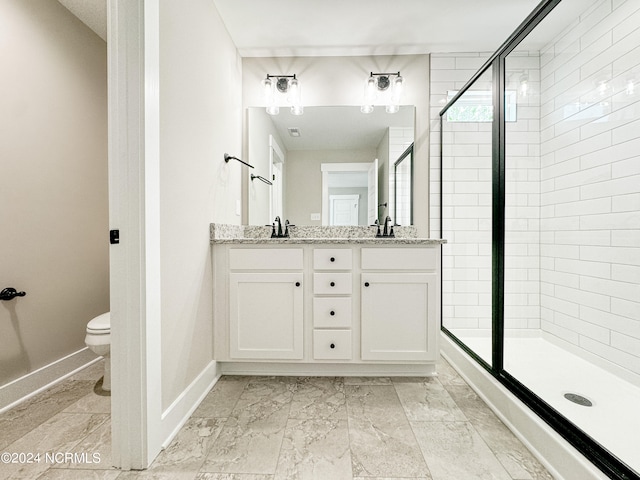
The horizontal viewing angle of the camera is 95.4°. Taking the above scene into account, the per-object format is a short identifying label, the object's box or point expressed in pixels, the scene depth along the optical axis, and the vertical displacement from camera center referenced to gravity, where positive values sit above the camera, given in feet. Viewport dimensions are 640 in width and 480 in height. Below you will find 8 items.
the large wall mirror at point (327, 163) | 7.70 +2.02
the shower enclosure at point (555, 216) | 5.22 +0.47
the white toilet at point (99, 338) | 5.22 -1.79
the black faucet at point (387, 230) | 7.25 +0.20
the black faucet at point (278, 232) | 7.36 +0.15
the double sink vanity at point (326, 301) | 5.82 -1.26
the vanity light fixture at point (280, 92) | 7.63 +3.85
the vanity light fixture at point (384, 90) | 7.57 +3.88
